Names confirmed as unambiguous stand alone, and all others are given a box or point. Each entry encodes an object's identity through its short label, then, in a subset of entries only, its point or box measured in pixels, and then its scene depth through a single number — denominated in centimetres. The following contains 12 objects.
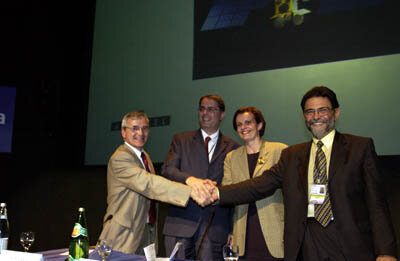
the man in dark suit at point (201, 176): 291
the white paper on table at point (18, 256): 179
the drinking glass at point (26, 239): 240
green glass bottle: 201
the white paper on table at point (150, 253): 189
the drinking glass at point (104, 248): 201
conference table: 208
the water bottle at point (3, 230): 212
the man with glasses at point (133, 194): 287
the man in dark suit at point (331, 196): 211
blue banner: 538
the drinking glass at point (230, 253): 187
